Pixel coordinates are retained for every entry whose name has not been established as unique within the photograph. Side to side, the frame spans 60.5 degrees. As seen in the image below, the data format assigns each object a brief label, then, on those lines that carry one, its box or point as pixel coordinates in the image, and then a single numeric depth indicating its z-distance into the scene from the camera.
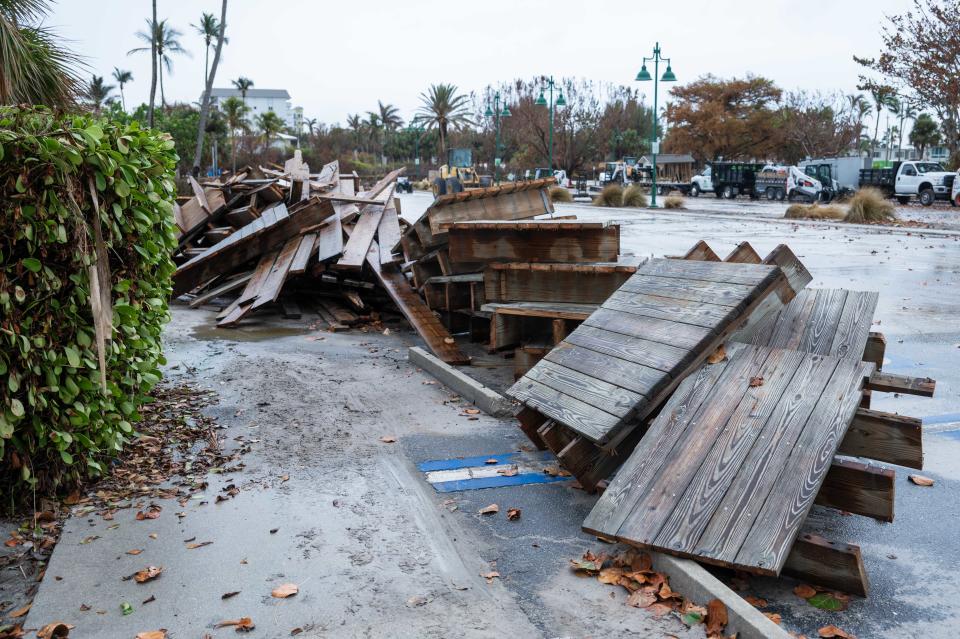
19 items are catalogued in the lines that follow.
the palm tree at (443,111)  89.81
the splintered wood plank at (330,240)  9.94
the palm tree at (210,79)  46.22
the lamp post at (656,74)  36.94
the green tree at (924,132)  75.75
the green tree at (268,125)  85.69
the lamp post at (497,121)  57.94
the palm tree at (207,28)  71.88
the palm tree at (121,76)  102.94
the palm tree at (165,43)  65.50
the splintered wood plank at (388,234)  10.02
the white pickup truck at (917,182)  38.62
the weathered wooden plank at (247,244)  10.70
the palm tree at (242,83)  102.94
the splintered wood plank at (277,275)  9.75
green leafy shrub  3.81
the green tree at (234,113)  76.25
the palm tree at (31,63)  7.86
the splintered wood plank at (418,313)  7.92
